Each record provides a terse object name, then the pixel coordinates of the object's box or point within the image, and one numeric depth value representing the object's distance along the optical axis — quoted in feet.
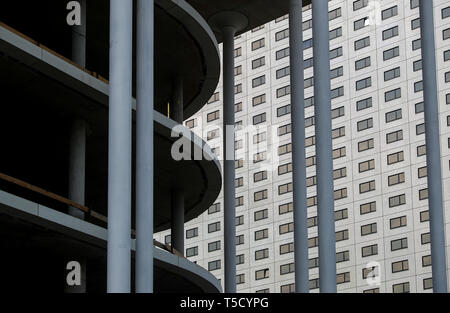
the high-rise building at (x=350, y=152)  301.63
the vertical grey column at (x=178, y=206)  108.68
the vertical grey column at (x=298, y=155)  107.34
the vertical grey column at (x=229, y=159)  118.21
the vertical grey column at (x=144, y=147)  80.69
